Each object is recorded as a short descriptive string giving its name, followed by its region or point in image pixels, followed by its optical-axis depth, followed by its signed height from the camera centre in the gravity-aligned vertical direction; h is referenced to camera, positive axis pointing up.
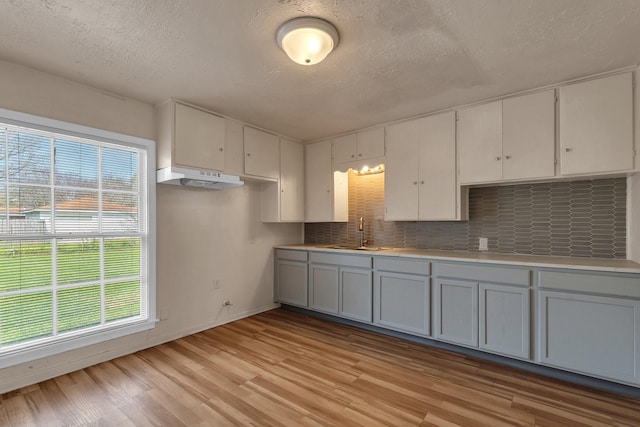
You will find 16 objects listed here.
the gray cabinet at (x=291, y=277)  4.14 -0.92
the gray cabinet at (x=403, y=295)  3.08 -0.89
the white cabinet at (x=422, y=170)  3.22 +0.47
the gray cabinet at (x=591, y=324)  2.17 -0.85
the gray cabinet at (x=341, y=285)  3.53 -0.90
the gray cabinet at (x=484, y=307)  2.56 -0.86
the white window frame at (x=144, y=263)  2.33 -0.38
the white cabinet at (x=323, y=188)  4.20 +0.35
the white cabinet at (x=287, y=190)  4.16 +0.31
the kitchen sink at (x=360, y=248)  3.80 -0.47
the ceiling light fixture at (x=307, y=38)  1.81 +1.08
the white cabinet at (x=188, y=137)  3.01 +0.78
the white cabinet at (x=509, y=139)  2.69 +0.69
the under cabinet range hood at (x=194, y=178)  2.87 +0.34
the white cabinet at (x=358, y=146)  3.75 +0.86
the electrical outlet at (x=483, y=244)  3.29 -0.35
